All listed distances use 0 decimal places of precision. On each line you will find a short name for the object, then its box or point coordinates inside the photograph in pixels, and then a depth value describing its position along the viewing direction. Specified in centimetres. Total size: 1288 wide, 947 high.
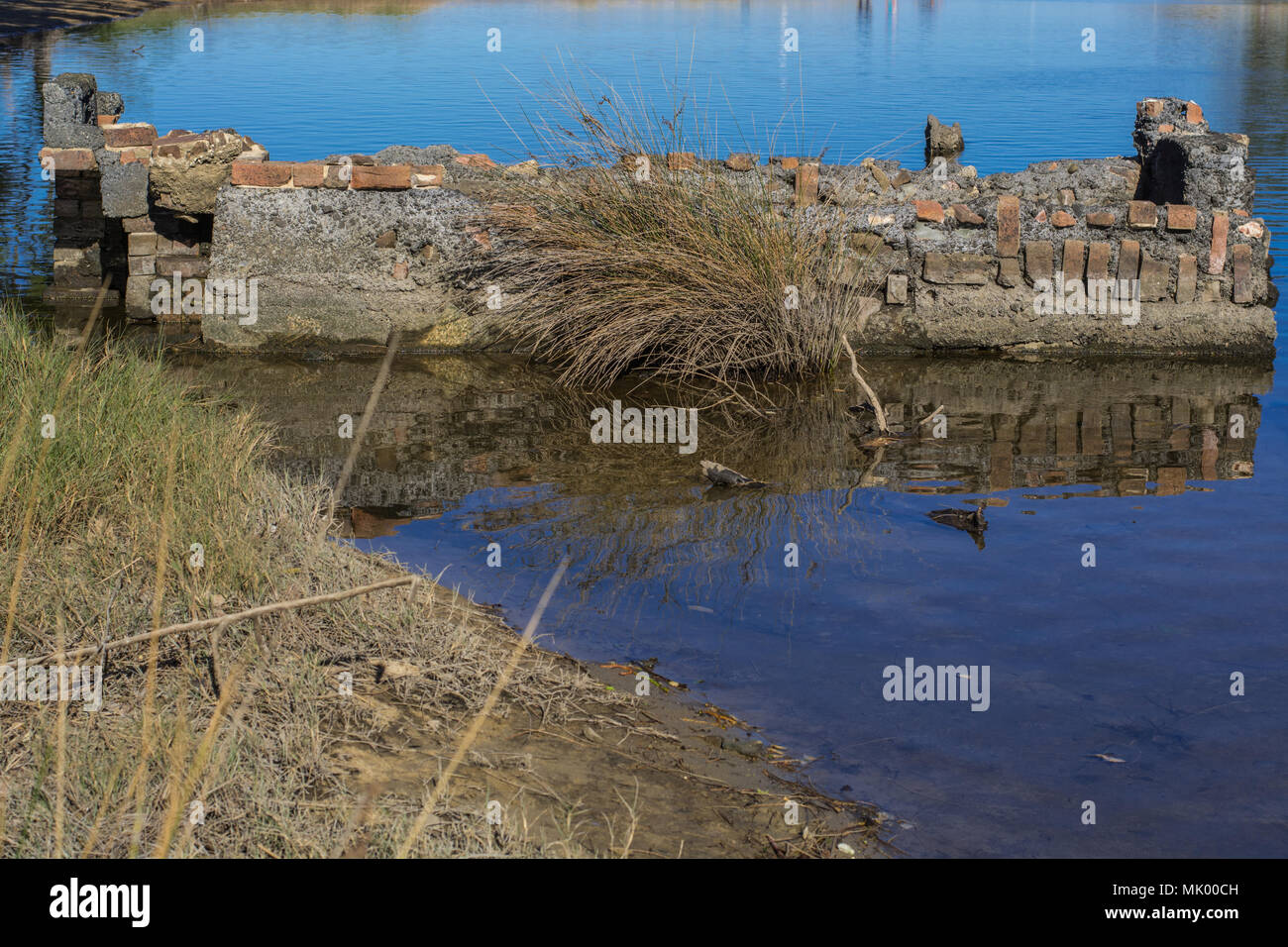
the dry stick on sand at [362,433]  438
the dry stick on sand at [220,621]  310
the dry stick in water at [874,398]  595
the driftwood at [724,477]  535
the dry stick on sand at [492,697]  254
